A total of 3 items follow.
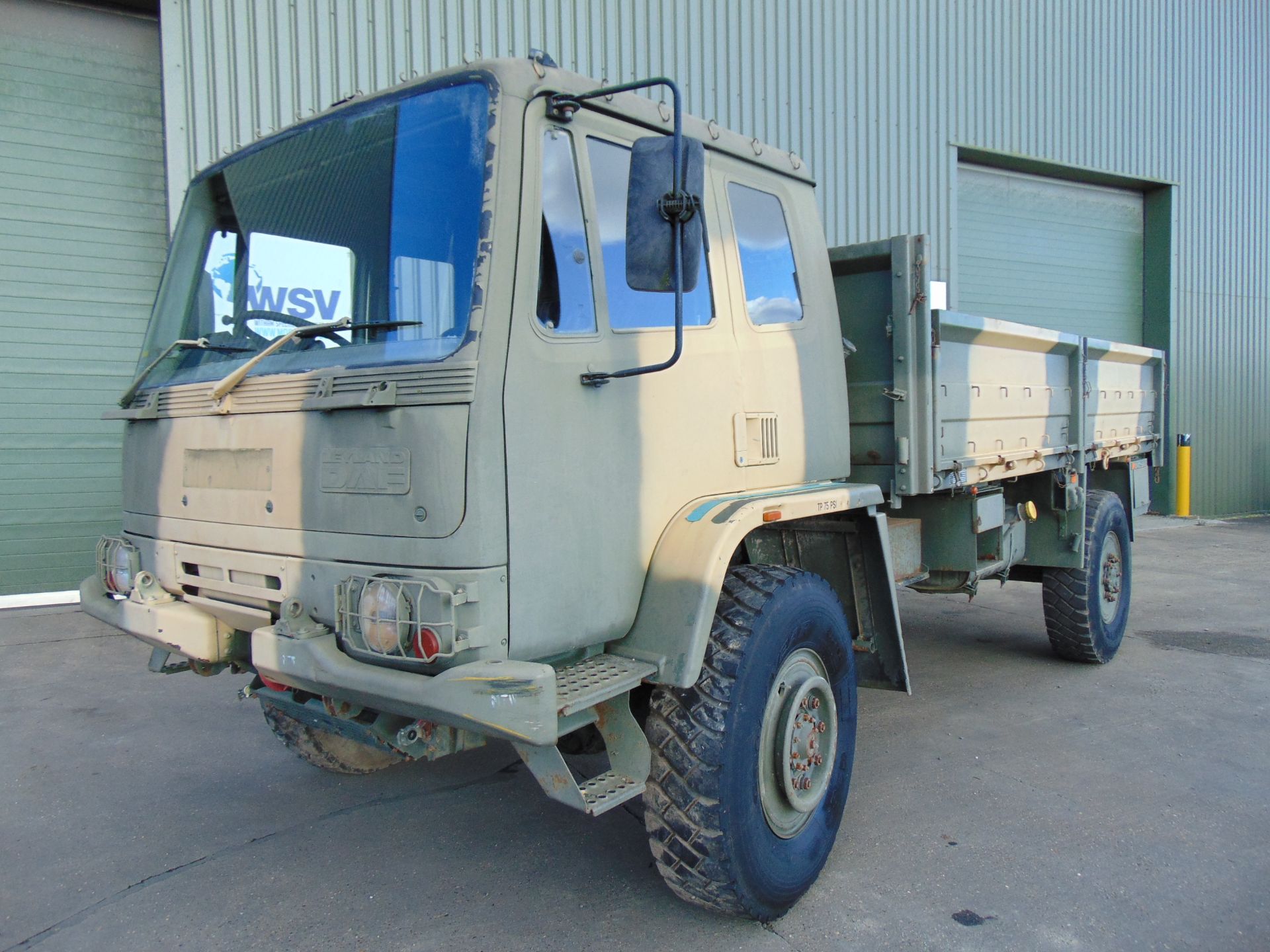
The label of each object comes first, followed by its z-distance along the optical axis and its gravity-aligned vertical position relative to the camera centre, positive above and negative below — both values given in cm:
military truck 243 -4
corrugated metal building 759 +353
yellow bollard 1416 -59
